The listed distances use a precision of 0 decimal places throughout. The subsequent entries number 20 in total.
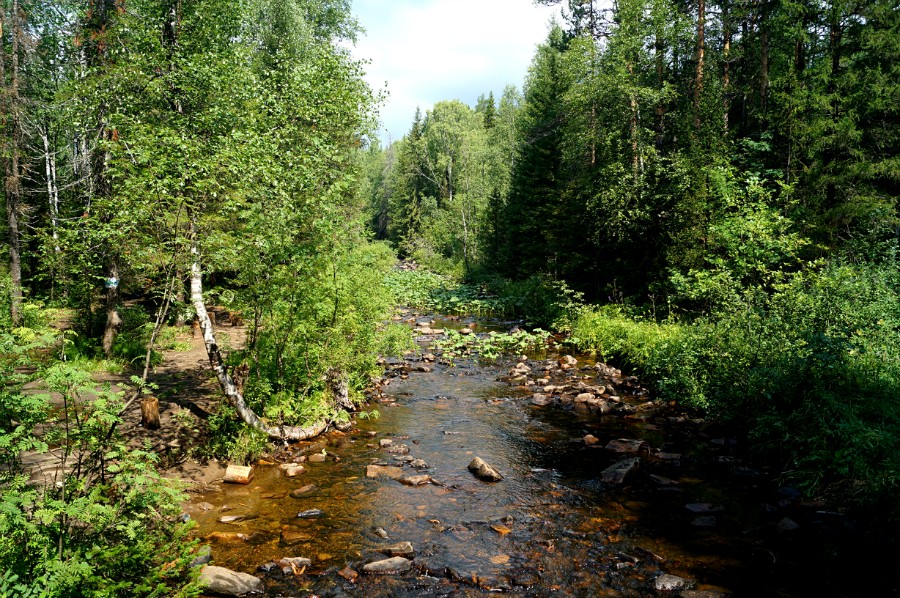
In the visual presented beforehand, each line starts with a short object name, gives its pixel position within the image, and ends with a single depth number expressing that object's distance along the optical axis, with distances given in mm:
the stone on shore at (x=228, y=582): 5914
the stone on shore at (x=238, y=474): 8945
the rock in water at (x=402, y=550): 7023
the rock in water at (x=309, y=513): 8086
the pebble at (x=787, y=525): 7527
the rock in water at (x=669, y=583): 6297
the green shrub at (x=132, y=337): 13680
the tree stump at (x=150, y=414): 9609
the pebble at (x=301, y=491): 8750
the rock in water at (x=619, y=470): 9398
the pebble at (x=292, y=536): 7309
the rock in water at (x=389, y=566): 6648
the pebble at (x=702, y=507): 8312
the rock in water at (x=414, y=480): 9344
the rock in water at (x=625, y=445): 10766
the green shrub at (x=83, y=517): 4156
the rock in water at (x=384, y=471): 9658
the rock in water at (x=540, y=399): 14183
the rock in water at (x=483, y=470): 9539
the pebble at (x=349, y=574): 6488
